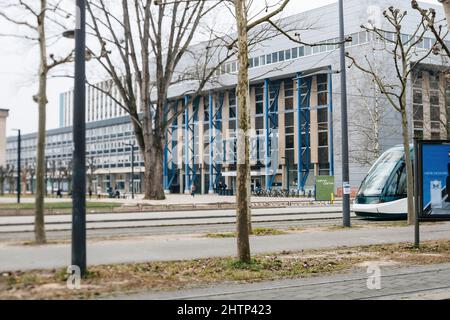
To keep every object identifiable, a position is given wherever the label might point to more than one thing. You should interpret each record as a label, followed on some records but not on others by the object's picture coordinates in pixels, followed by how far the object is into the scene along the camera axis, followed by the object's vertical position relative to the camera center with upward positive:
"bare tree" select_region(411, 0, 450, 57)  11.69 +4.03
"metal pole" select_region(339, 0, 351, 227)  17.75 +1.16
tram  21.75 -0.23
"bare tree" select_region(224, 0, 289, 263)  9.27 +0.90
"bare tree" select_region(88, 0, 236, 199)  30.20 +7.17
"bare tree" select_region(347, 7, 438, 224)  17.67 +1.84
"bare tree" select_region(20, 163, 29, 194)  39.69 +0.65
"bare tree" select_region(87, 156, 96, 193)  52.57 +1.24
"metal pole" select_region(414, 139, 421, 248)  11.44 +0.11
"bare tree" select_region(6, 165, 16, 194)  51.31 +1.08
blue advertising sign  11.52 +0.11
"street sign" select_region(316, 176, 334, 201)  39.28 -0.25
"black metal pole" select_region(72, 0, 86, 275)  7.74 +0.36
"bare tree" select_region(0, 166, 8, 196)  47.83 +1.34
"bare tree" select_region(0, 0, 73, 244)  12.19 +2.60
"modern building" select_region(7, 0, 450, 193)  48.38 +6.93
